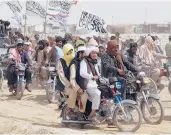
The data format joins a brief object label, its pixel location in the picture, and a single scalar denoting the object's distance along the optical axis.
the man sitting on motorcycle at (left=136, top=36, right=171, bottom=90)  11.31
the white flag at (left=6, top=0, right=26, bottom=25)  20.30
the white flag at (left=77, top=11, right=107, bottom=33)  15.04
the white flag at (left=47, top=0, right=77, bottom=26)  17.30
